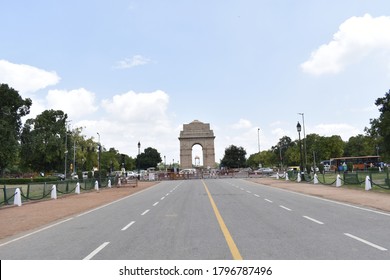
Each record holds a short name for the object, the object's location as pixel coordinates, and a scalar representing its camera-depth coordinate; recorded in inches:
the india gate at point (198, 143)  4931.4
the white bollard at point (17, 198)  916.6
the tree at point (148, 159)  7642.2
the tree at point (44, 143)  2892.5
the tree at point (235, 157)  6003.9
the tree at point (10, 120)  2279.8
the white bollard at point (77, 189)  1346.0
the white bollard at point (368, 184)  1060.5
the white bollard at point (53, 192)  1122.0
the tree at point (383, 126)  1745.8
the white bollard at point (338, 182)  1294.8
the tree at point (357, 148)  5064.0
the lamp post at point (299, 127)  1748.3
